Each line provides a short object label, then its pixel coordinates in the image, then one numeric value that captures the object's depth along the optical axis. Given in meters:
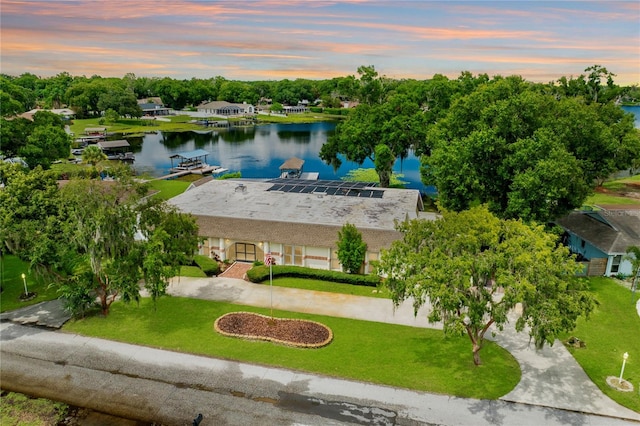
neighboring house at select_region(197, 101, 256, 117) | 169.12
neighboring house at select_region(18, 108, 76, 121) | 147.38
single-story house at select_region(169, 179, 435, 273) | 37.62
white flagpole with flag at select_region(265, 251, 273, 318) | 29.71
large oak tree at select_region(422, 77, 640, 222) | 35.16
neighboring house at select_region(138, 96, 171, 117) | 170.25
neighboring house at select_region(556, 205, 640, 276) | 36.94
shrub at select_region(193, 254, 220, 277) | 37.03
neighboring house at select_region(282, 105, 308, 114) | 189.91
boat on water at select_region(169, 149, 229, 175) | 83.84
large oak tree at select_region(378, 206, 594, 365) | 20.30
